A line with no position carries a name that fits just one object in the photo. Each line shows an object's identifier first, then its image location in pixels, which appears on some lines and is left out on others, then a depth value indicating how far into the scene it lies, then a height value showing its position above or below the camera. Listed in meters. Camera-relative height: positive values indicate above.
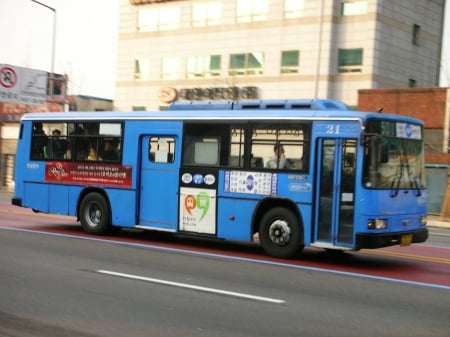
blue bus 10.65 -0.25
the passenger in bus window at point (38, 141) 15.73 +0.24
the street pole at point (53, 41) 35.90 +6.49
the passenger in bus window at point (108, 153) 14.15 +0.03
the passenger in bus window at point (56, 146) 15.30 +0.12
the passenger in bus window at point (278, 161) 11.46 +0.05
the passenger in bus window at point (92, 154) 14.57 -0.02
